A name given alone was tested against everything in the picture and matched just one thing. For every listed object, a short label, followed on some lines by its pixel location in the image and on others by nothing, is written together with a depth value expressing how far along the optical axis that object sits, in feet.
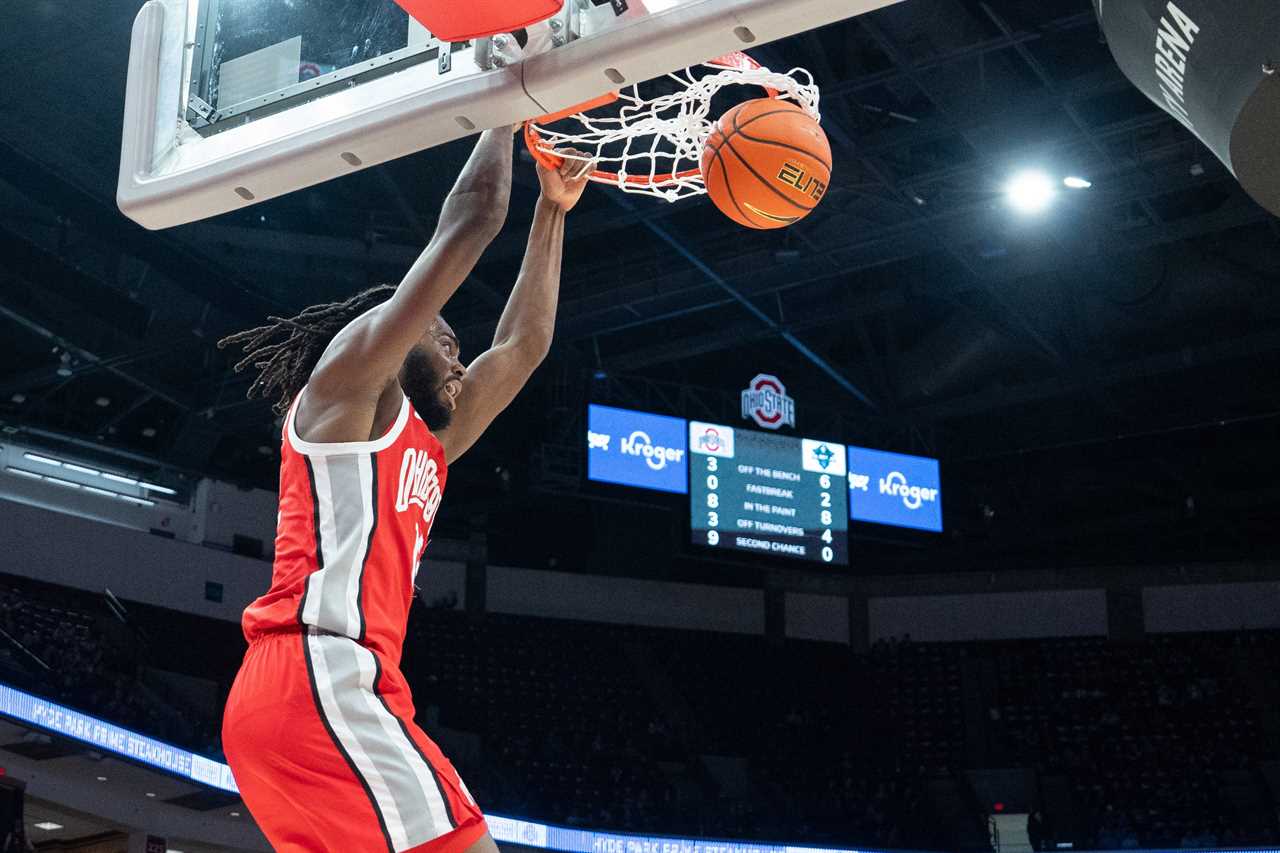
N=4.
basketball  12.99
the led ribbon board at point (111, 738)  40.40
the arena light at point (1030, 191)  40.50
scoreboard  46.80
